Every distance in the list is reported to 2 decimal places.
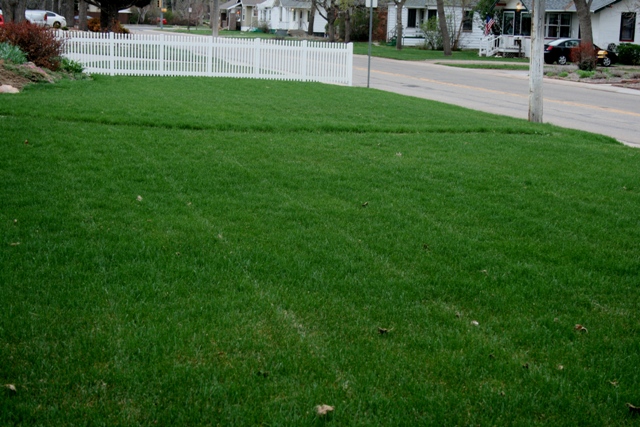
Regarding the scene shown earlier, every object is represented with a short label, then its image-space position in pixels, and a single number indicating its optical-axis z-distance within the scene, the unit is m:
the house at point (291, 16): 82.38
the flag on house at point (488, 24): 57.11
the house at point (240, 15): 99.00
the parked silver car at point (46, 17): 56.37
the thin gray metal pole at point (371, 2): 21.88
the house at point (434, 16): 61.62
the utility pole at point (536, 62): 14.79
